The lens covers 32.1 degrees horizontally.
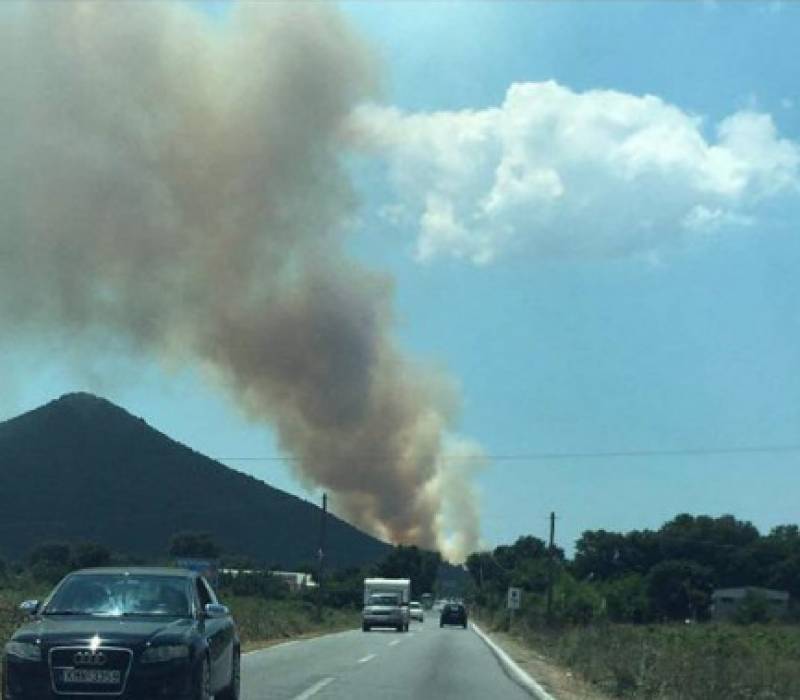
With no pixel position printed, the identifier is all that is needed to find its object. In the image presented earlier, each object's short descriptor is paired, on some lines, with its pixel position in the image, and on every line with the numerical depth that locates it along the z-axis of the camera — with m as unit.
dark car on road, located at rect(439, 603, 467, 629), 77.24
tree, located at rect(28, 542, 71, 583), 70.81
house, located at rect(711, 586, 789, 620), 89.81
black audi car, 13.68
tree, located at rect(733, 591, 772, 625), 73.40
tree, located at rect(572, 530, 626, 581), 127.31
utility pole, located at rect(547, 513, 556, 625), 72.69
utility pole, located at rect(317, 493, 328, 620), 75.73
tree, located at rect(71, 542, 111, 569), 79.98
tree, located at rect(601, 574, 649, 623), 84.44
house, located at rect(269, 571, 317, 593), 103.00
